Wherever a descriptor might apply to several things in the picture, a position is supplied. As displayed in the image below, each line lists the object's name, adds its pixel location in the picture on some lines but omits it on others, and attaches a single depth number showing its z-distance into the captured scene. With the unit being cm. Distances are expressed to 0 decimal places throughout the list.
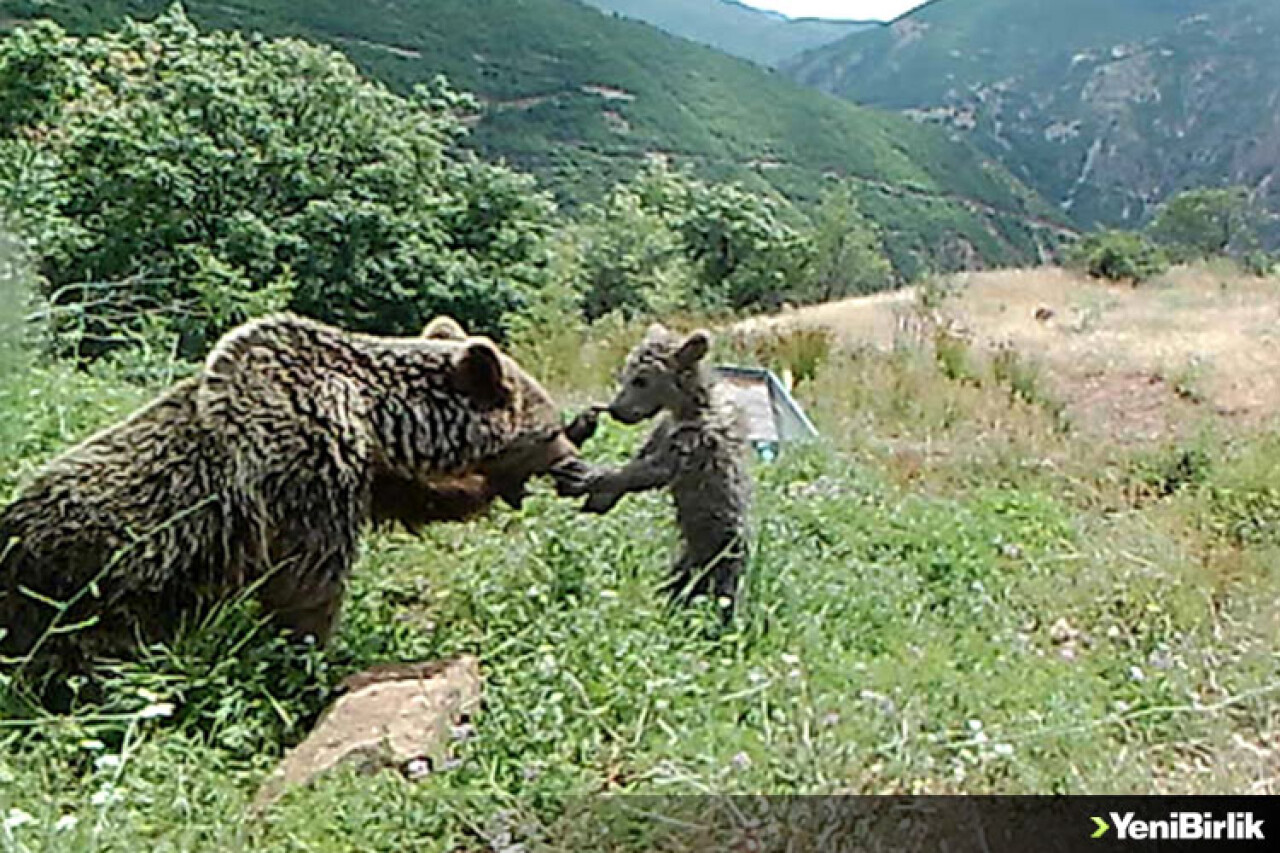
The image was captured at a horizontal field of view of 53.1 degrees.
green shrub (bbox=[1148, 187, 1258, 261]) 3244
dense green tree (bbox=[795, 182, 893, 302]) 2706
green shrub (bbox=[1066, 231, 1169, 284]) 2030
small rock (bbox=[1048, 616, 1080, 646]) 338
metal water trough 580
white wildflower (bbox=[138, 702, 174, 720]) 193
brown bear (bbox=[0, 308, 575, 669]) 244
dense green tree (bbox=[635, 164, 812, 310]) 2623
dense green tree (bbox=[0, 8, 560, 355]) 1230
